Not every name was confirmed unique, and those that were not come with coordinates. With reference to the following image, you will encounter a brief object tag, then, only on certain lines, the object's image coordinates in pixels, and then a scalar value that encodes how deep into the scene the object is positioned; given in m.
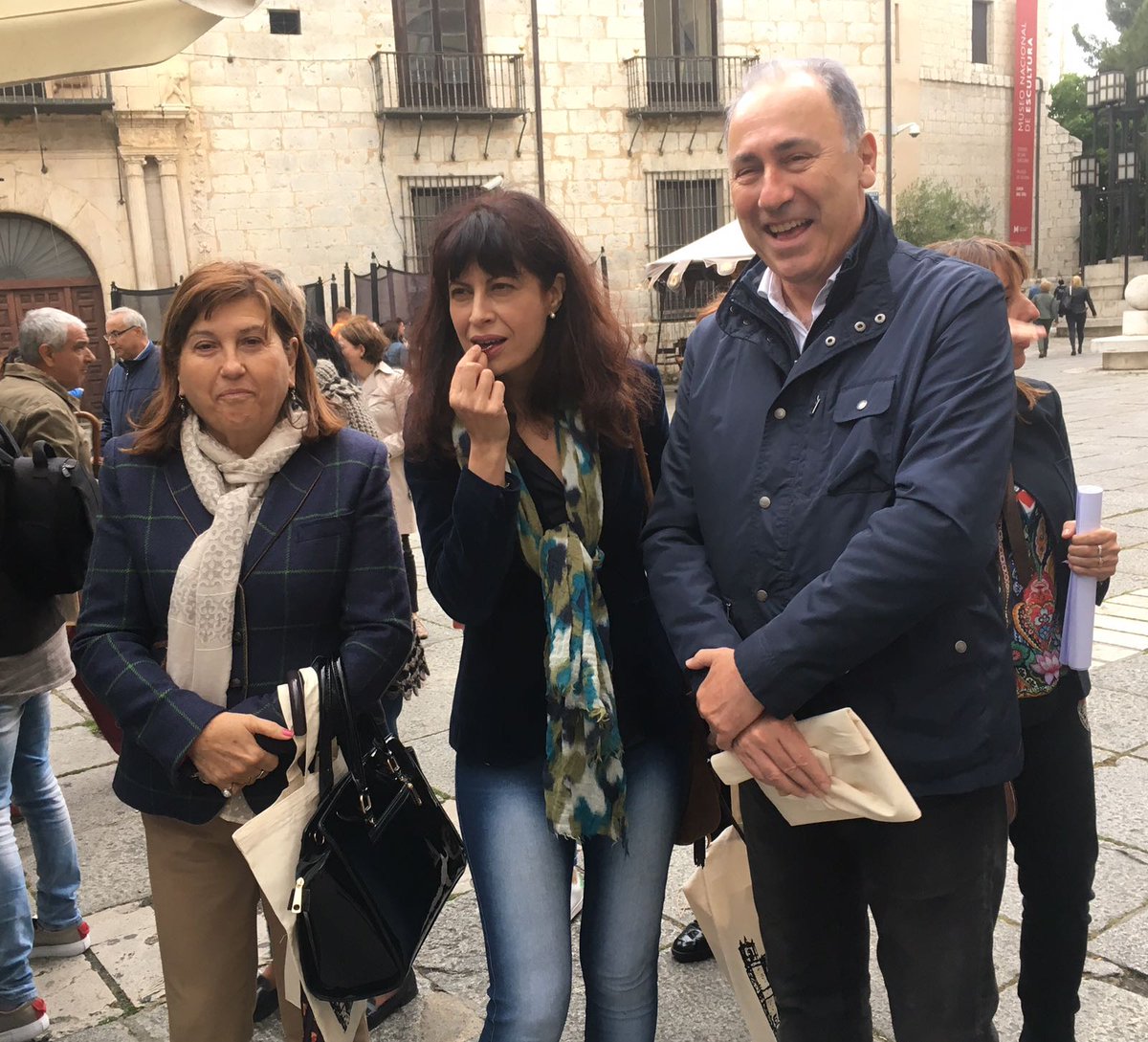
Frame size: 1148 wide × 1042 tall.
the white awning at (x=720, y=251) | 11.26
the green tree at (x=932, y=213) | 24.70
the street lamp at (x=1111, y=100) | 29.03
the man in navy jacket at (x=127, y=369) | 6.21
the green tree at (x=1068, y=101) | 38.38
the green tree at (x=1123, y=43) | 33.84
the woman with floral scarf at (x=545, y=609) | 1.92
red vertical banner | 28.77
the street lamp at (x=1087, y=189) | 29.45
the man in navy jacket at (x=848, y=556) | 1.56
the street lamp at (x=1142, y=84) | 28.91
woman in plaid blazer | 2.03
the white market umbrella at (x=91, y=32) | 2.77
